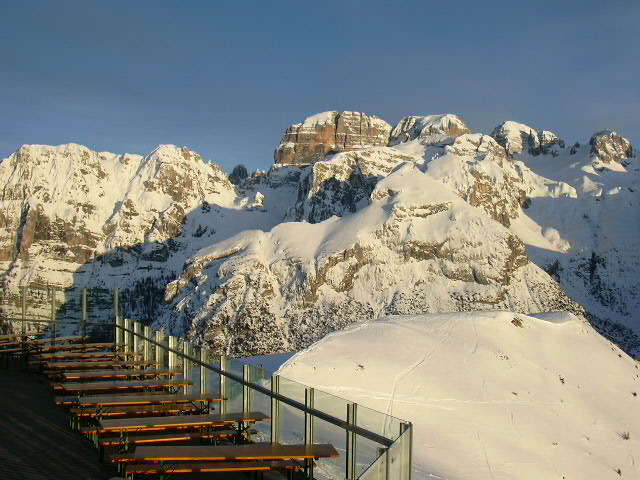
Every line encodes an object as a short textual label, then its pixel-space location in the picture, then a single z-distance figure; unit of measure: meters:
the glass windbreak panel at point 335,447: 9.29
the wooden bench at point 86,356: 17.30
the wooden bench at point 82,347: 18.97
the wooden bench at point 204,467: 9.03
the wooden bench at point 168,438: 10.61
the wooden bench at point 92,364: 15.81
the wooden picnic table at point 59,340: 20.08
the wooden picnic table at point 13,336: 20.09
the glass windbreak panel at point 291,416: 10.20
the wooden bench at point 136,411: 11.81
